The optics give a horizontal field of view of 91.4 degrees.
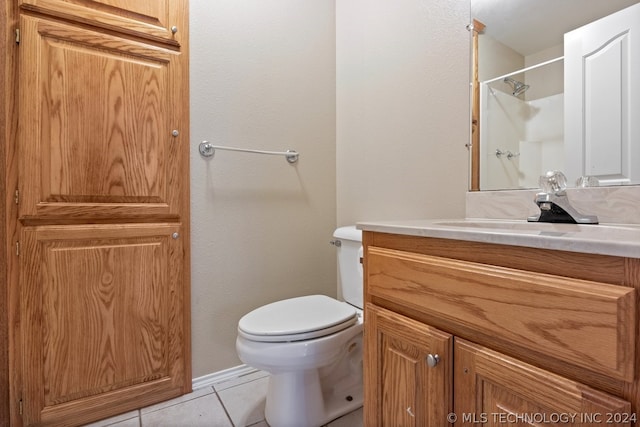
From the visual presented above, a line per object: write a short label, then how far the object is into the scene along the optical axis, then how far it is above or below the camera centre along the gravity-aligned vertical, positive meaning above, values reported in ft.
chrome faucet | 2.72 +0.04
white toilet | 3.42 -1.57
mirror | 2.89 +1.14
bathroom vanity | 1.47 -0.69
